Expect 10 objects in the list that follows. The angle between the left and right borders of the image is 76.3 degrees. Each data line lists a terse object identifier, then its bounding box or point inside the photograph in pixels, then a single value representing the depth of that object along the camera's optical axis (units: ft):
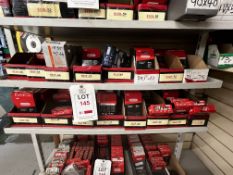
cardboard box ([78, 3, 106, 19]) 2.09
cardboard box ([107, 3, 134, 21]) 2.10
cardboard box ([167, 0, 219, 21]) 1.84
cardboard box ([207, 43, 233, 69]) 2.56
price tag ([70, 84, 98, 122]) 2.43
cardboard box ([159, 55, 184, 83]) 2.49
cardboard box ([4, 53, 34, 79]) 2.40
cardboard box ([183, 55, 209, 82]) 2.53
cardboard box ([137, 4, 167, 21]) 2.13
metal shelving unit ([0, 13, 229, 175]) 2.08
